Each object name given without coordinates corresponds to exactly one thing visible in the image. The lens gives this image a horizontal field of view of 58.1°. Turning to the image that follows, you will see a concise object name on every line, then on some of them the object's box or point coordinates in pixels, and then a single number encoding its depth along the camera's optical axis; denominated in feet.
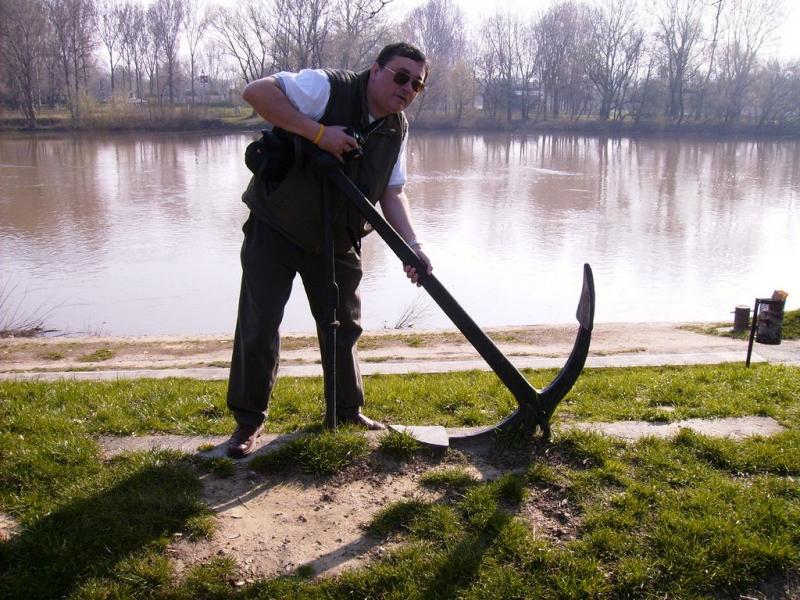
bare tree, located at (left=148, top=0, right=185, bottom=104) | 212.43
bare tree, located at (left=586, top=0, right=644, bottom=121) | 211.82
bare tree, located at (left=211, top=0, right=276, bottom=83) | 158.20
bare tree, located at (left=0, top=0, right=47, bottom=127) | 137.69
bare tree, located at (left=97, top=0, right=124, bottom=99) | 216.13
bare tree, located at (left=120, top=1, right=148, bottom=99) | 215.72
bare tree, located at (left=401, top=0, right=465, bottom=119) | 224.53
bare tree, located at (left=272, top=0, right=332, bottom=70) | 136.67
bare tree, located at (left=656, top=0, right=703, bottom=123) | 203.00
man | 9.97
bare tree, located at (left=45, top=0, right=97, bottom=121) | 170.36
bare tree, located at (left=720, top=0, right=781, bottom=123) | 192.95
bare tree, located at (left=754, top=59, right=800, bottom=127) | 186.29
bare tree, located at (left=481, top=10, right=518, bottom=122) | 221.66
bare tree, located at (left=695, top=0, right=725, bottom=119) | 200.87
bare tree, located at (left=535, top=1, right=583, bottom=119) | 222.89
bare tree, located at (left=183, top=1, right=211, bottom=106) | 208.36
